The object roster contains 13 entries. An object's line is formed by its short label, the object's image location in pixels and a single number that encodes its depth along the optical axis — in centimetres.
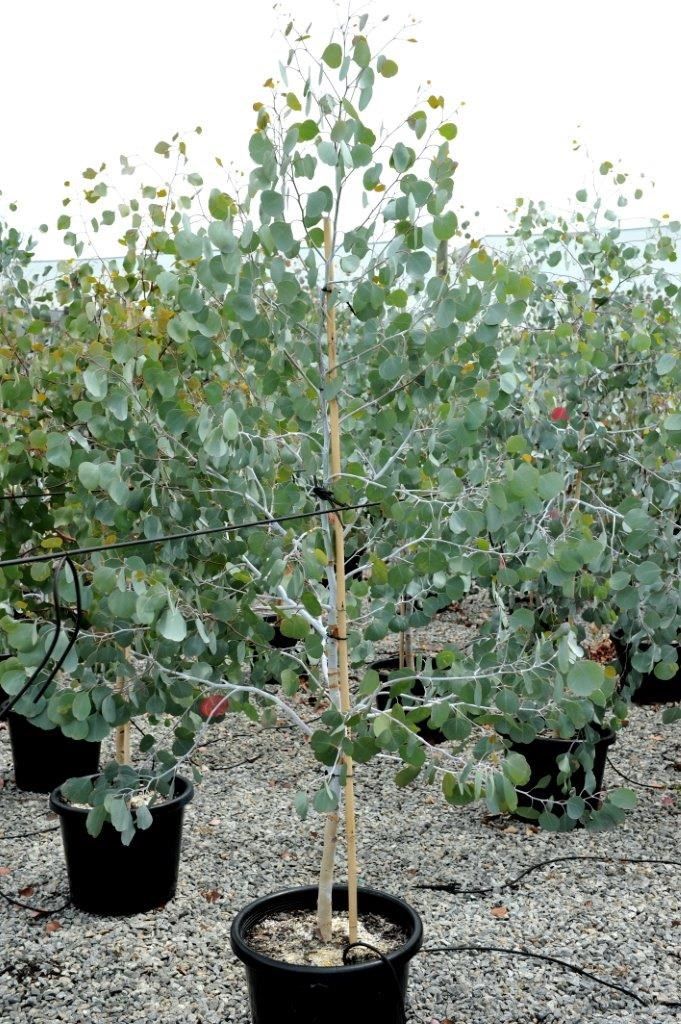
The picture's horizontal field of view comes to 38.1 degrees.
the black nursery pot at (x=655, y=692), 503
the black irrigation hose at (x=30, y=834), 340
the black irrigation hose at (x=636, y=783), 378
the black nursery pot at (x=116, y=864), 280
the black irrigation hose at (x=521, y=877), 296
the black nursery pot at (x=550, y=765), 346
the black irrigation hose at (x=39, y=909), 283
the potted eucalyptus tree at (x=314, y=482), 168
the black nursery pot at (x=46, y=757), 378
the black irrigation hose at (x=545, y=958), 241
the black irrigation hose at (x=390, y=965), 193
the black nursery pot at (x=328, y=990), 192
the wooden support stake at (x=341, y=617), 198
